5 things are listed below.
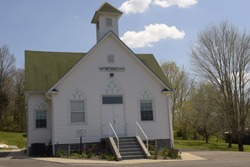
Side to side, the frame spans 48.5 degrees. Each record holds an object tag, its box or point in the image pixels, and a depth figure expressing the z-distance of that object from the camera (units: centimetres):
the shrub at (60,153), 1600
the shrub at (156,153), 1490
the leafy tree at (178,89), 4062
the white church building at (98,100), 1717
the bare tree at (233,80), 2692
